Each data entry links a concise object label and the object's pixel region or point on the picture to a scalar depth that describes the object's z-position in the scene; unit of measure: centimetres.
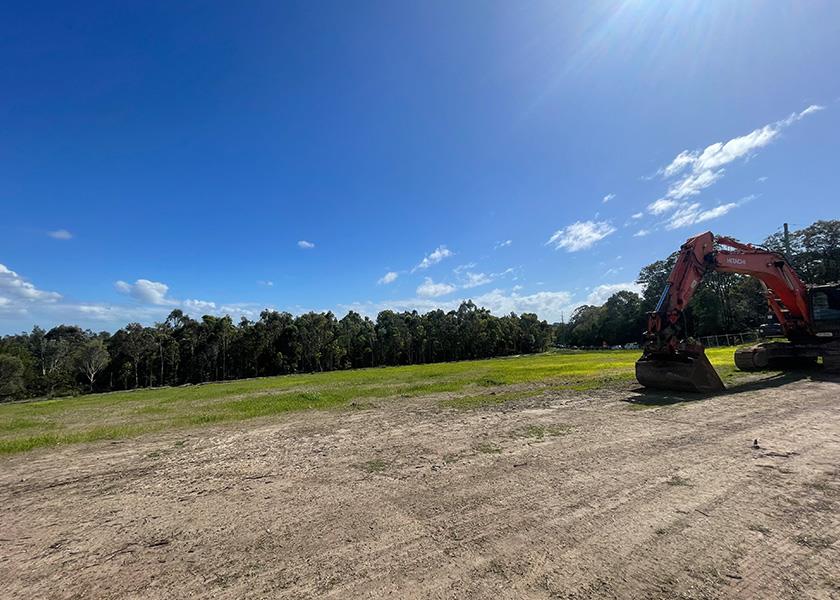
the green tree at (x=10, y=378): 5634
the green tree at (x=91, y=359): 6562
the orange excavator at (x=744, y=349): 1295
